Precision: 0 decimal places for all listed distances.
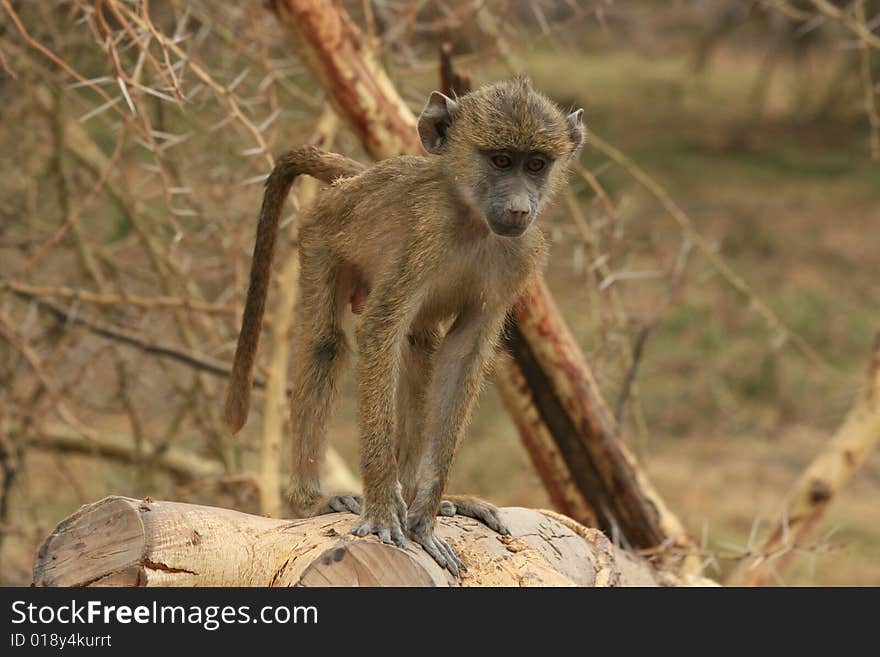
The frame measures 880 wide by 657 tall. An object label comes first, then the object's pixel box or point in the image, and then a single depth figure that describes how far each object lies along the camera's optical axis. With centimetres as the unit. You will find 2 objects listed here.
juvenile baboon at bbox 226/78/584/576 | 688
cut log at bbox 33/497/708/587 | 566
